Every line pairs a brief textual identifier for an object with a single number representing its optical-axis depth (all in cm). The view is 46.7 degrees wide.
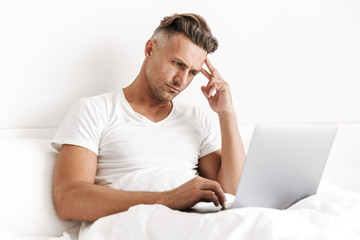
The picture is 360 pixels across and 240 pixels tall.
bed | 81
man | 140
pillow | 126
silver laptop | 99
